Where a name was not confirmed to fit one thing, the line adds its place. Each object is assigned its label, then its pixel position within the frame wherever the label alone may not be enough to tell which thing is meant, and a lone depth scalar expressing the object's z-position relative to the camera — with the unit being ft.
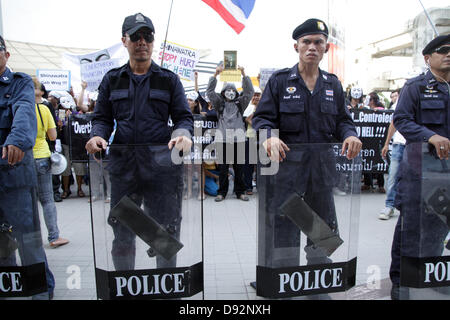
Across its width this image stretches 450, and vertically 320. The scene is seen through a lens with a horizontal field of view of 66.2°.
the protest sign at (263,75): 28.19
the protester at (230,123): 21.06
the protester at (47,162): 11.28
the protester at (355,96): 25.81
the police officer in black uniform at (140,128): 6.91
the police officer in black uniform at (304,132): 7.23
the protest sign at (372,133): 22.79
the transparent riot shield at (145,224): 6.86
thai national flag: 15.31
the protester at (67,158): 23.15
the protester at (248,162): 22.29
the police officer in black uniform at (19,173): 7.50
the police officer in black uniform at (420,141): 7.50
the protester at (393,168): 15.99
